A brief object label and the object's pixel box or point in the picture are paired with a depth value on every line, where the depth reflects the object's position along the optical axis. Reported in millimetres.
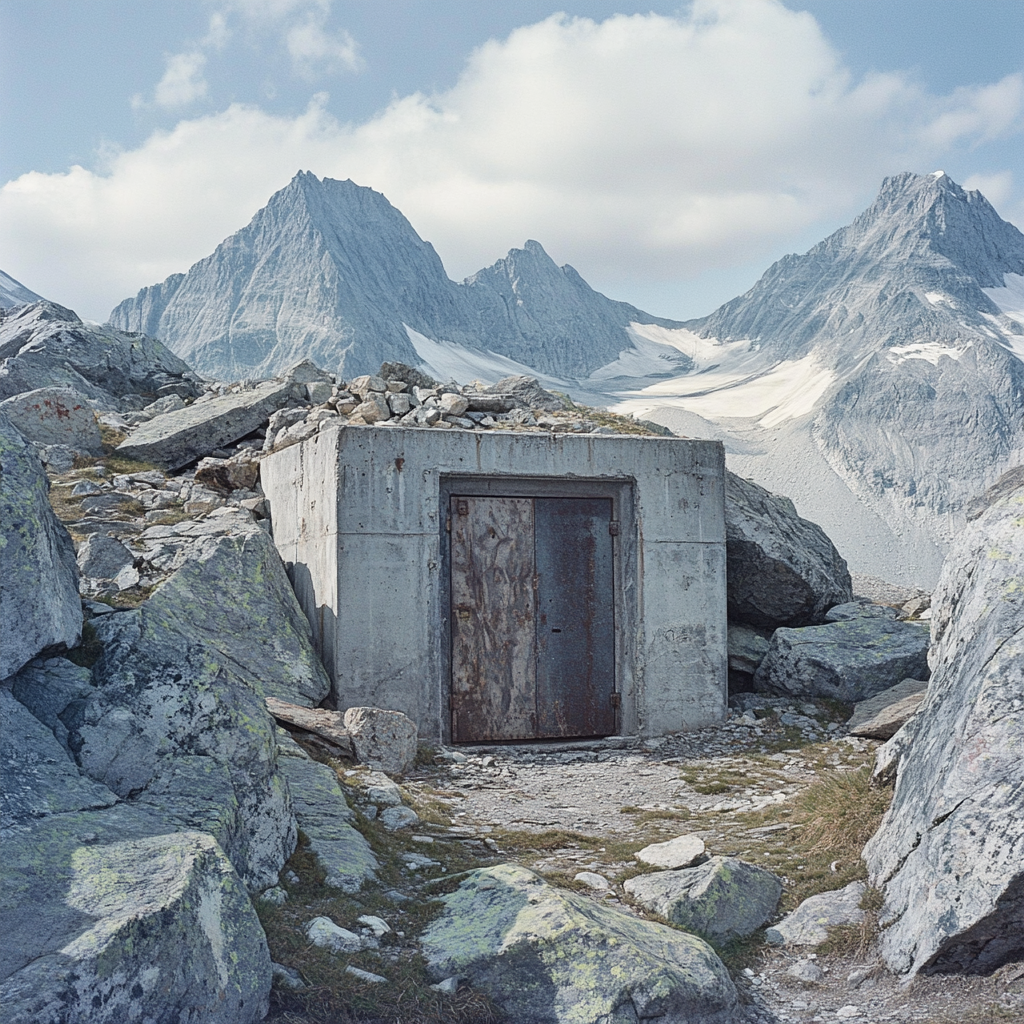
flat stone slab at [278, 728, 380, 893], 4512
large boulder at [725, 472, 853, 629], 10430
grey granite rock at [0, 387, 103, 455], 12242
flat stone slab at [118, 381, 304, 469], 11836
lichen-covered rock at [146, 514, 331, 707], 7695
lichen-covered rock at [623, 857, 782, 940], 4262
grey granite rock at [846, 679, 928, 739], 8250
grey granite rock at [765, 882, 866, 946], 4223
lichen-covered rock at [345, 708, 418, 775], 6965
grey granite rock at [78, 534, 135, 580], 8680
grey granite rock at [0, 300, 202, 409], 15297
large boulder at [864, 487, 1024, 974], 3672
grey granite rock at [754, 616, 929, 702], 9383
